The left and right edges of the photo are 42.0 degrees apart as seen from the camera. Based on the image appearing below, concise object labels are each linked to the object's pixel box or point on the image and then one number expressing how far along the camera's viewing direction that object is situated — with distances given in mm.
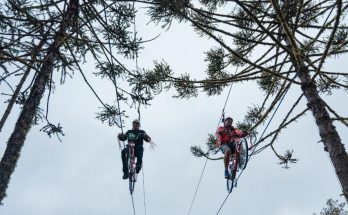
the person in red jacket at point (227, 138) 9961
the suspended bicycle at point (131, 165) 9977
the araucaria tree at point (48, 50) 6449
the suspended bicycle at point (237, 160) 9383
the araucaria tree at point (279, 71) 7410
